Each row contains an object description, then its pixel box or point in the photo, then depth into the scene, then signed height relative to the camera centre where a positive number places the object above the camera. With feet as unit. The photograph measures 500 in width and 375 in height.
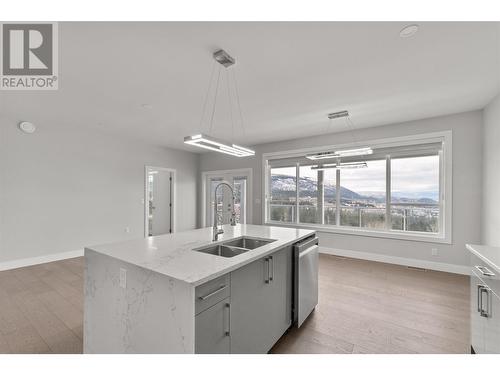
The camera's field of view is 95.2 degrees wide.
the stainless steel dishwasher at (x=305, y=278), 7.30 -3.09
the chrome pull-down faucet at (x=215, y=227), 7.10 -1.26
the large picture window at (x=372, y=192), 13.62 -0.30
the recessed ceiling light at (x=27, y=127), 13.30 +3.56
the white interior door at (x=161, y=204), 22.49 -1.64
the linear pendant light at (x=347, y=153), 10.47 +1.65
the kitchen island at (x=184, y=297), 4.17 -2.36
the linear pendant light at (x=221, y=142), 6.31 +1.33
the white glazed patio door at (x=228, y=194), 21.03 -0.66
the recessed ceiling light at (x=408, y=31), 5.96 +4.20
